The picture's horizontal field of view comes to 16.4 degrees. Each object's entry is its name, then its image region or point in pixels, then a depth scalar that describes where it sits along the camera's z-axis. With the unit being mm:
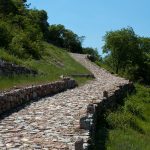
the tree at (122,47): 76375
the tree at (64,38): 91019
